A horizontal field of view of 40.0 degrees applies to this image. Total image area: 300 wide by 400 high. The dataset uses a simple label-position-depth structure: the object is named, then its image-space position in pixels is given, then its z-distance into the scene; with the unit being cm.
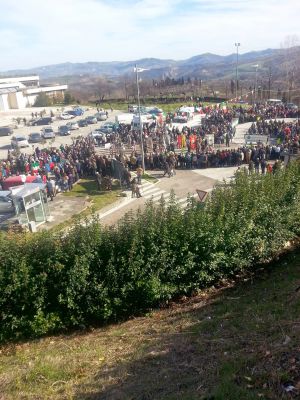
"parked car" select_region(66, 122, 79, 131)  5072
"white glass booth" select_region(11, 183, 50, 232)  1856
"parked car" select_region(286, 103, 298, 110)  4567
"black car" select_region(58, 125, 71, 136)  4816
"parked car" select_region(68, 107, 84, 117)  6275
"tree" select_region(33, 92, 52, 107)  7918
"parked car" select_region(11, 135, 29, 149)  4125
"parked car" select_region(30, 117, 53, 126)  5791
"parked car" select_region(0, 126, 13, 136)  5139
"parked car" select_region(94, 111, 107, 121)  5644
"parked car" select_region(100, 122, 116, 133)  4347
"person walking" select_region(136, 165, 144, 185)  2487
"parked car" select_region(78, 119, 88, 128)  5316
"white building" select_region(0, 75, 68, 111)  7600
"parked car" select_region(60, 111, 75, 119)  6074
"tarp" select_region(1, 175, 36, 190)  2366
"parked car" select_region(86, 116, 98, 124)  5425
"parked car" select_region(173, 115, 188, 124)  4716
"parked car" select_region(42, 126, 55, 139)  4578
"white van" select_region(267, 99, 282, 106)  5167
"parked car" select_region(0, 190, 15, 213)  1906
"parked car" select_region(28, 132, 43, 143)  4472
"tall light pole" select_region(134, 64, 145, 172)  2509
